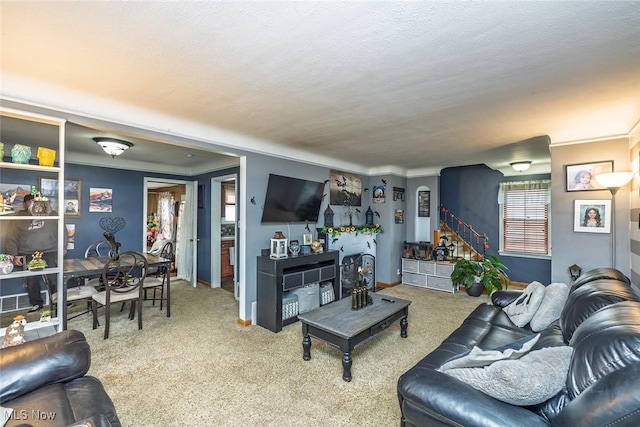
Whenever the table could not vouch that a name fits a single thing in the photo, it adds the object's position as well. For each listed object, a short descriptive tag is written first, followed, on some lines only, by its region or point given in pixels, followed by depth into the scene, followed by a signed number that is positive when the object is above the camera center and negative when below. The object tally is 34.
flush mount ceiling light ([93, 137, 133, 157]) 3.42 +0.84
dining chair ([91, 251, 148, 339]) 3.23 -0.88
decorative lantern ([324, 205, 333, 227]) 4.85 -0.03
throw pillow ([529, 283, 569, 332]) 2.34 -0.76
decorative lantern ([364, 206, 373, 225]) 5.70 -0.01
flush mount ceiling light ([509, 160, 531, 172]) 4.68 +0.81
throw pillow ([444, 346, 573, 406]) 1.21 -0.70
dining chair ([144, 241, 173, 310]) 3.93 -0.90
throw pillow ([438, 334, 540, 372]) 1.47 -0.74
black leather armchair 1.27 -0.85
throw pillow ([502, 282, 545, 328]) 2.44 -0.79
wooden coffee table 2.41 -0.95
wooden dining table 3.05 -0.60
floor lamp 2.64 +0.32
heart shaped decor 4.74 -0.13
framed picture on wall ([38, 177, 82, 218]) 4.42 +0.28
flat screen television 3.89 +0.22
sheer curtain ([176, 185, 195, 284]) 5.62 -0.47
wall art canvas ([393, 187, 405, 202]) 5.72 +0.44
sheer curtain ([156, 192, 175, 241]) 6.88 -0.02
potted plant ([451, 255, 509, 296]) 4.74 -1.00
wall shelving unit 2.16 +0.13
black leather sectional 0.97 -0.66
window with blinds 5.55 -0.01
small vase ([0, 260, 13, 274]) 2.19 -0.39
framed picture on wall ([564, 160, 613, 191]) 3.02 +0.44
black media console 3.48 -0.82
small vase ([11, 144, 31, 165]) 2.23 +0.47
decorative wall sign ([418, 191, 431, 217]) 5.97 +0.25
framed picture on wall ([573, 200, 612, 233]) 2.99 -0.01
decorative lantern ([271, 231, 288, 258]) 3.68 -0.41
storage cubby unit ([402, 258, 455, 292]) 5.23 -1.10
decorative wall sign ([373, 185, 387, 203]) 5.70 +0.42
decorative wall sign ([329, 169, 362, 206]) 5.02 +0.48
